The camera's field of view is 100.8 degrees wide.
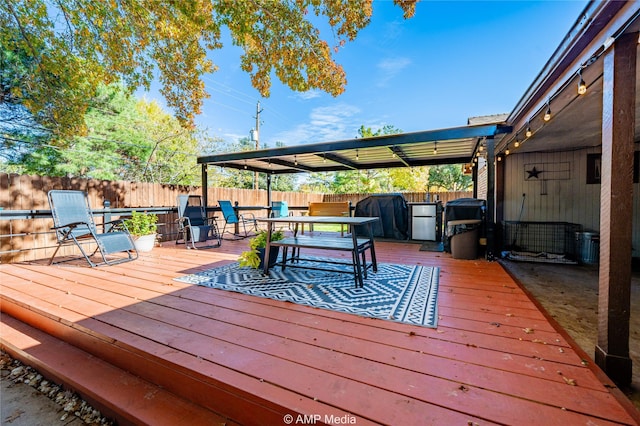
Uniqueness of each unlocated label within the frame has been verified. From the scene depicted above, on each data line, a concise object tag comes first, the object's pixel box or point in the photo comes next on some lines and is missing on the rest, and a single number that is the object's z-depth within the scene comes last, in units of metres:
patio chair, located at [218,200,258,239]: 6.41
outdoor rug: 2.16
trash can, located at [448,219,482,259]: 4.27
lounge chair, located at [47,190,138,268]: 3.62
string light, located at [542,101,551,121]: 2.73
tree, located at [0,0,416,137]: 4.04
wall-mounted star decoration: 5.57
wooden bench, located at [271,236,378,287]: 2.71
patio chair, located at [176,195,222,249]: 5.34
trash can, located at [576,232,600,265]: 4.55
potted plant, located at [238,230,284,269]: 3.43
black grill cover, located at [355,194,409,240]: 6.61
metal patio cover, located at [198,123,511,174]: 4.52
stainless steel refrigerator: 6.40
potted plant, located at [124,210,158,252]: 4.77
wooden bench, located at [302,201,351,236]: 4.87
